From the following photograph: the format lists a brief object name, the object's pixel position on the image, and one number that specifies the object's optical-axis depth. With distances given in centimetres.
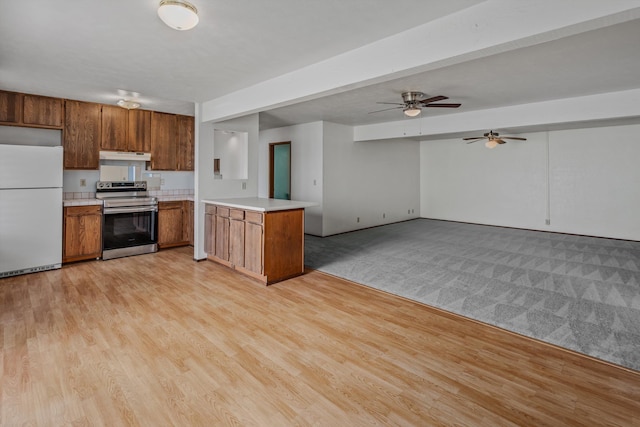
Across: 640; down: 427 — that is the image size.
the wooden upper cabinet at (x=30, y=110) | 424
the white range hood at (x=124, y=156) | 505
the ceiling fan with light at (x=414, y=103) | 446
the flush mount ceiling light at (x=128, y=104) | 467
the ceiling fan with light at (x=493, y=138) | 685
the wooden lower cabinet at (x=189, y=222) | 579
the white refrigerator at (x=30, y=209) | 404
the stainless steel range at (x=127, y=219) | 491
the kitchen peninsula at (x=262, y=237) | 388
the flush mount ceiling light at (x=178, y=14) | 202
